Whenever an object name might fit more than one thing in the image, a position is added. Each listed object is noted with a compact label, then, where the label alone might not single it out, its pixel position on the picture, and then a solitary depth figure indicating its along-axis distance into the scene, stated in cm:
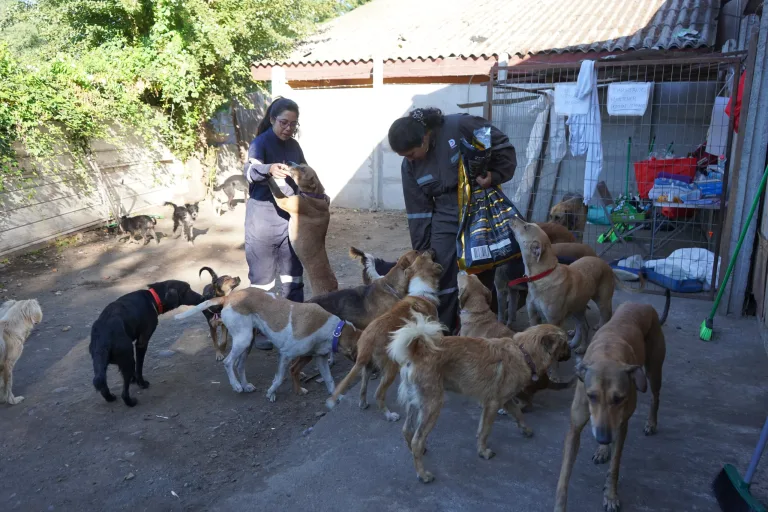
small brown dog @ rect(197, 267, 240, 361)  523
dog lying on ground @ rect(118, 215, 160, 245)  992
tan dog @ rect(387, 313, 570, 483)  319
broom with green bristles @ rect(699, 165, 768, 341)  487
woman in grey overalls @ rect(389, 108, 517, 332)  406
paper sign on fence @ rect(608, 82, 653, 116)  629
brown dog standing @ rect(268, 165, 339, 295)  513
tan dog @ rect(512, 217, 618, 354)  443
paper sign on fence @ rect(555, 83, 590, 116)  662
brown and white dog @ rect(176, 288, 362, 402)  440
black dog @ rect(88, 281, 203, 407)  430
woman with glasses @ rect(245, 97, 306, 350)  493
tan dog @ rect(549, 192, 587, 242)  722
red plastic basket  754
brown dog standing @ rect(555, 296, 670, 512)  256
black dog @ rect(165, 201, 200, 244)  1025
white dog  450
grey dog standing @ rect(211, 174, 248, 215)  1309
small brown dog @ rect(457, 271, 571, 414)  397
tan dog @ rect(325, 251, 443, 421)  370
